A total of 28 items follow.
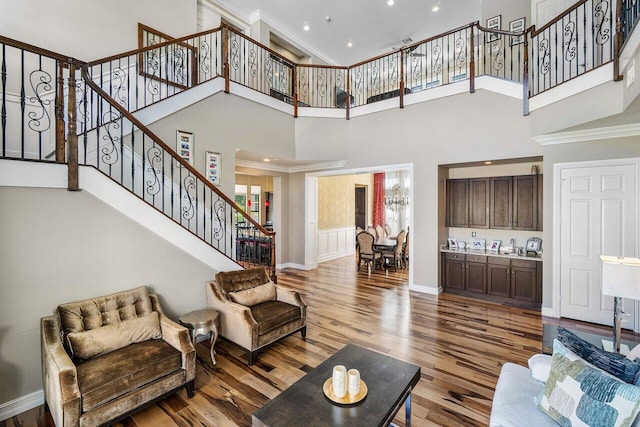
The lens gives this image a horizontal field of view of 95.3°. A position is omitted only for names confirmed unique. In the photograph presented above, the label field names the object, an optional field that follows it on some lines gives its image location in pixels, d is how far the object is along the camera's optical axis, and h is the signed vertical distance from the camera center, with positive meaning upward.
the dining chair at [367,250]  7.50 -1.12
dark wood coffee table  1.71 -1.25
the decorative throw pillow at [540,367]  1.96 -1.10
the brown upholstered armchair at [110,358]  2.04 -1.24
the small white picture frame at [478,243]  5.72 -0.71
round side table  3.11 -1.24
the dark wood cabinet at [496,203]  5.16 +0.08
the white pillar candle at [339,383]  1.88 -1.13
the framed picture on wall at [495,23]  6.09 +3.88
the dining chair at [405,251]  8.03 -1.25
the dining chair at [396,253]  7.59 -1.20
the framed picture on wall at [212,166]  4.95 +0.71
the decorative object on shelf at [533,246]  5.21 -0.70
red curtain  11.59 +0.17
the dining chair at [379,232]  9.03 -0.79
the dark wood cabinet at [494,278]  4.94 -1.28
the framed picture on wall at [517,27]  5.84 +3.65
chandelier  10.85 +0.27
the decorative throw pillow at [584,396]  1.38 -0.96
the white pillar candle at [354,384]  1.89 -1.15
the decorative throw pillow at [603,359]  1.56 -0.86
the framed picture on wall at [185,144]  4.59 +1.01
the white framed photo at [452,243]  5.91 -0.73
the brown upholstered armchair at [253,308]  3.23 -1.25
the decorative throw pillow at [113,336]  2.37 -1.13
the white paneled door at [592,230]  4.01 -0.33
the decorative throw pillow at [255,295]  3.56 -1.11
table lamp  2.13 -0.53
